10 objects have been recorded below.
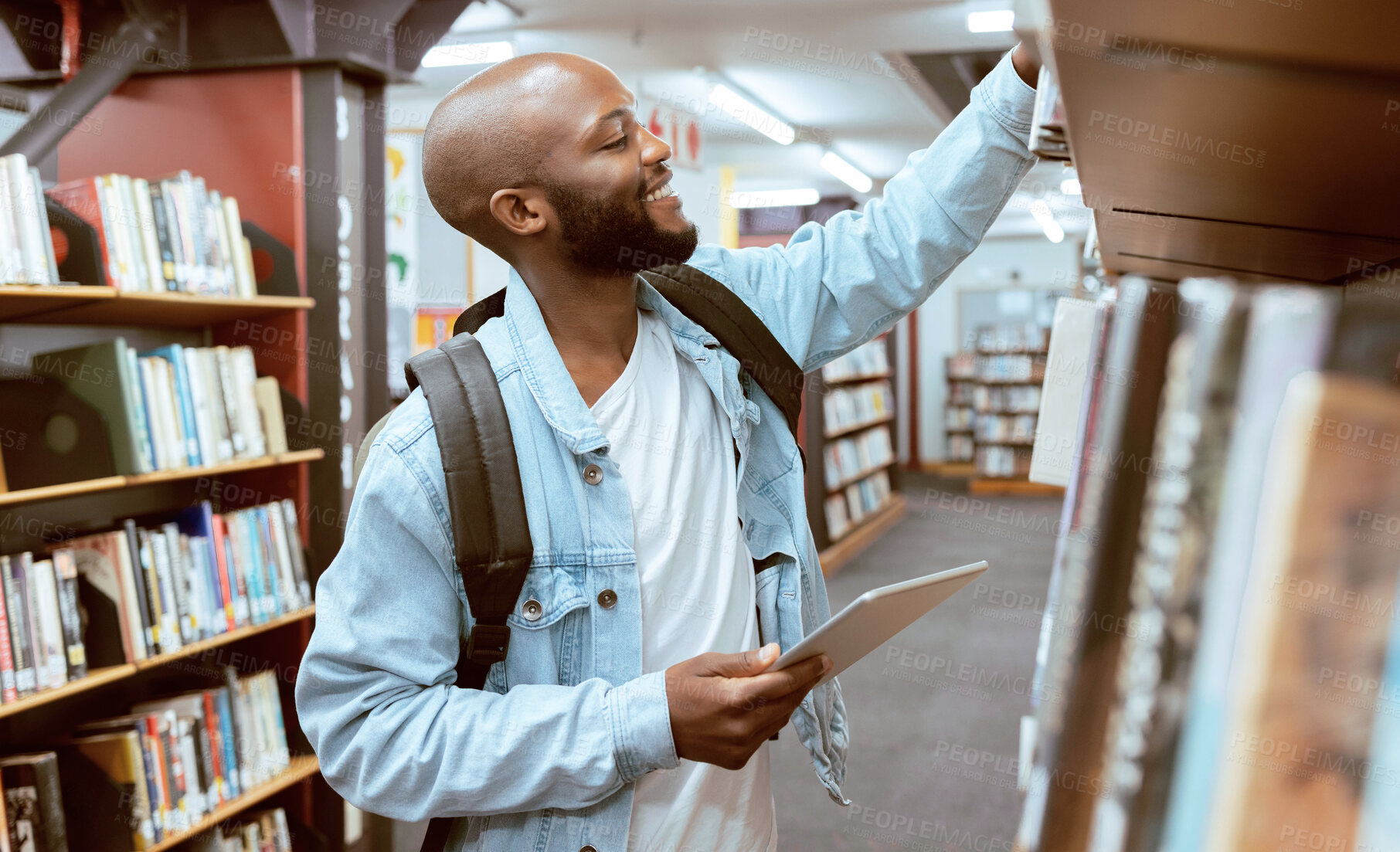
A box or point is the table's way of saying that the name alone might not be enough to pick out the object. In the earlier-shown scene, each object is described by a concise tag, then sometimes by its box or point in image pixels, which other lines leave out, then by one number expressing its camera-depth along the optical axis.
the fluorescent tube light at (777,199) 9.50
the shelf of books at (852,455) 6.71
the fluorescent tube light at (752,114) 6.05
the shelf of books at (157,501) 2.04
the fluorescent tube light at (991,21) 4.79
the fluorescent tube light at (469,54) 5.19
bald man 0.99
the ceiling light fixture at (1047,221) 9.59
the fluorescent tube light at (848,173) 8.23
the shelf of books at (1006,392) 11.32
